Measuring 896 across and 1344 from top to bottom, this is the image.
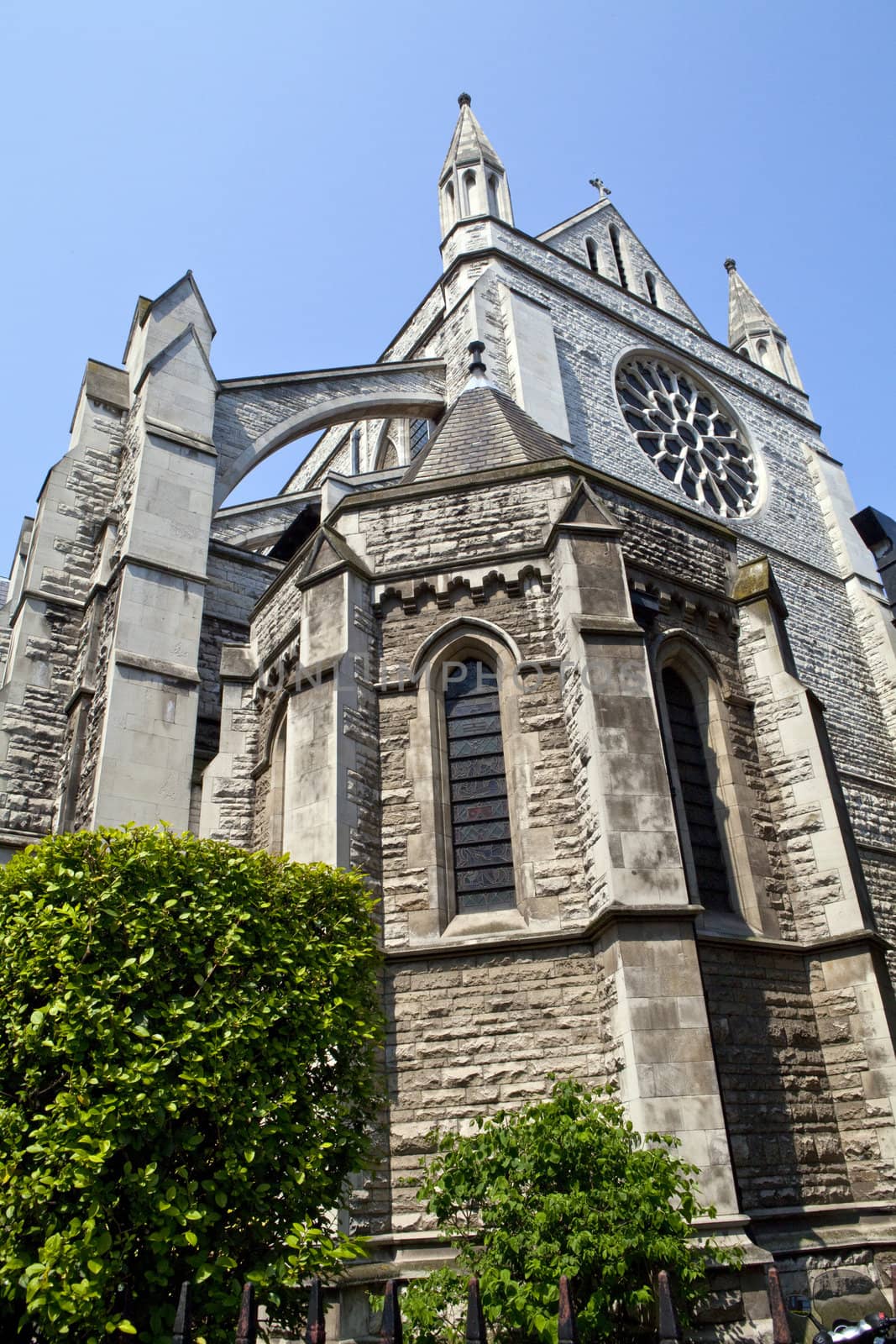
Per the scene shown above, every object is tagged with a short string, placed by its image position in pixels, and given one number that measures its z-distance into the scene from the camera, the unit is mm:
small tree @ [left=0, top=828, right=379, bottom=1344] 5578
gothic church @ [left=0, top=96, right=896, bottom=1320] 8281
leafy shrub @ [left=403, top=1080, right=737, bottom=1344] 5965
